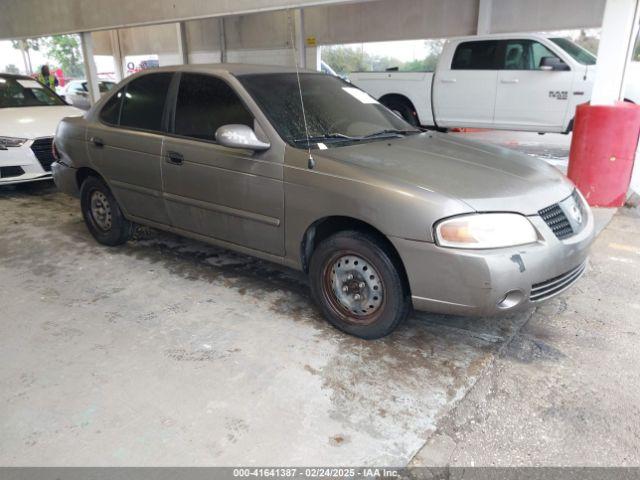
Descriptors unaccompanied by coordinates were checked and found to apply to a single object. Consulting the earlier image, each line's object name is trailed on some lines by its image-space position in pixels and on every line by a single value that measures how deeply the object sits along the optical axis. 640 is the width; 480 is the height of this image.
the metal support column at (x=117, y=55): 22.09
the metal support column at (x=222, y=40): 17.52
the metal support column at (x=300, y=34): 13.88
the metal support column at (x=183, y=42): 18.47
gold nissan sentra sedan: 2.71
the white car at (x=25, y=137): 6.36
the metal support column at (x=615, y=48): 5.10
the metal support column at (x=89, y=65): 11.37
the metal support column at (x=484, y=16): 11.74
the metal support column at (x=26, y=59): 19.66
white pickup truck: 8.16
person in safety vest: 12.54
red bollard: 5.27
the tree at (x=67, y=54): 21.77
